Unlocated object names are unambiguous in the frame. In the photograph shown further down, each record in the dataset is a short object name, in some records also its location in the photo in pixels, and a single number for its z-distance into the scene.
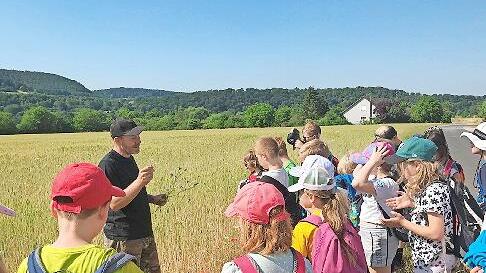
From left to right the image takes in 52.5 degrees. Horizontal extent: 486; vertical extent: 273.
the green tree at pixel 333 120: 80.88
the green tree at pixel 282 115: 95.14
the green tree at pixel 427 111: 93.94
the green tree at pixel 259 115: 86.38
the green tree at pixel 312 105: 98.44
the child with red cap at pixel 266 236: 2.30
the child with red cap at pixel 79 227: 2.07
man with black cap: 4.42
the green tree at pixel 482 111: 102.86
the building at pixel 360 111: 111.89
